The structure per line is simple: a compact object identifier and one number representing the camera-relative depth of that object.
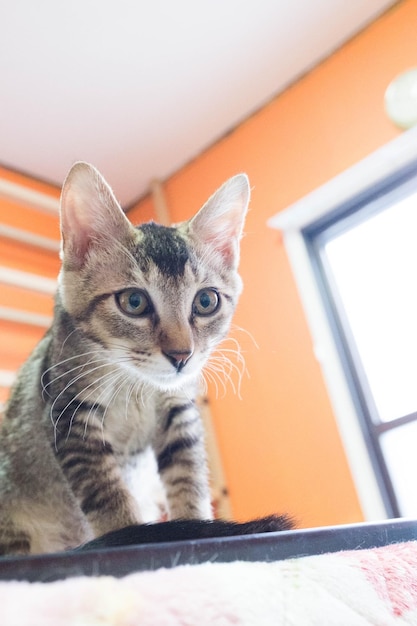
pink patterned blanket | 0.08
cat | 0.20
